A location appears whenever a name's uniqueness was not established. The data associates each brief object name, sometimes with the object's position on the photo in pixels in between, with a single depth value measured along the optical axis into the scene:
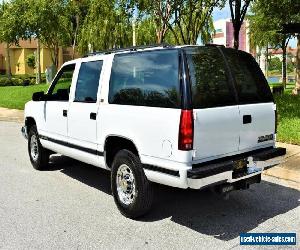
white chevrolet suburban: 4.60
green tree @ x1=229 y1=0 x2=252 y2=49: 15.58
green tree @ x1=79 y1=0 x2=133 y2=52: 32.00
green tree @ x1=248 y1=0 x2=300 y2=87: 17.59
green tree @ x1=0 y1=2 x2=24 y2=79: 30.53
